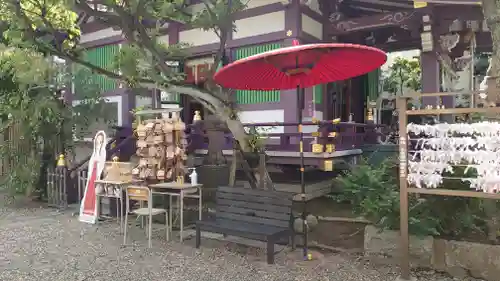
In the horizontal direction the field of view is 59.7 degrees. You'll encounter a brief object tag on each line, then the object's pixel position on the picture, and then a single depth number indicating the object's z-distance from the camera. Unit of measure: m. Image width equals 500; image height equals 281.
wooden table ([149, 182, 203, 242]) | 6.74
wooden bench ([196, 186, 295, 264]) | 5.64
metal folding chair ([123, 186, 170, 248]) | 6.45
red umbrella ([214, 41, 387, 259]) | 5.58
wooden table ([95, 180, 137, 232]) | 7.57
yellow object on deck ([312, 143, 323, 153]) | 8.98
